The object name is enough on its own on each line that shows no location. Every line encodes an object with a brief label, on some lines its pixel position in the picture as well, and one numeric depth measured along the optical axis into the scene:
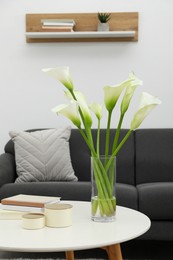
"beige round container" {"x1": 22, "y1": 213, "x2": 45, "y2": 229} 3.25
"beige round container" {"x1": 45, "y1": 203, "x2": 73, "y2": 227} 3.28
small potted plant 5.06
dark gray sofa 4.31
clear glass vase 3.37
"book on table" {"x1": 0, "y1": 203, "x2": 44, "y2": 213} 3.41
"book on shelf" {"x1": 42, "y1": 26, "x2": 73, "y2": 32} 5.05
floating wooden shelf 5.12
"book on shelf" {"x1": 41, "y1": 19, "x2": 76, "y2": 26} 5.05
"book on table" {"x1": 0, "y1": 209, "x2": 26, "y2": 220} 3.40
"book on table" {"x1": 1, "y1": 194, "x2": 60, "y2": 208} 3.42
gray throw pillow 4.65
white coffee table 2.92
